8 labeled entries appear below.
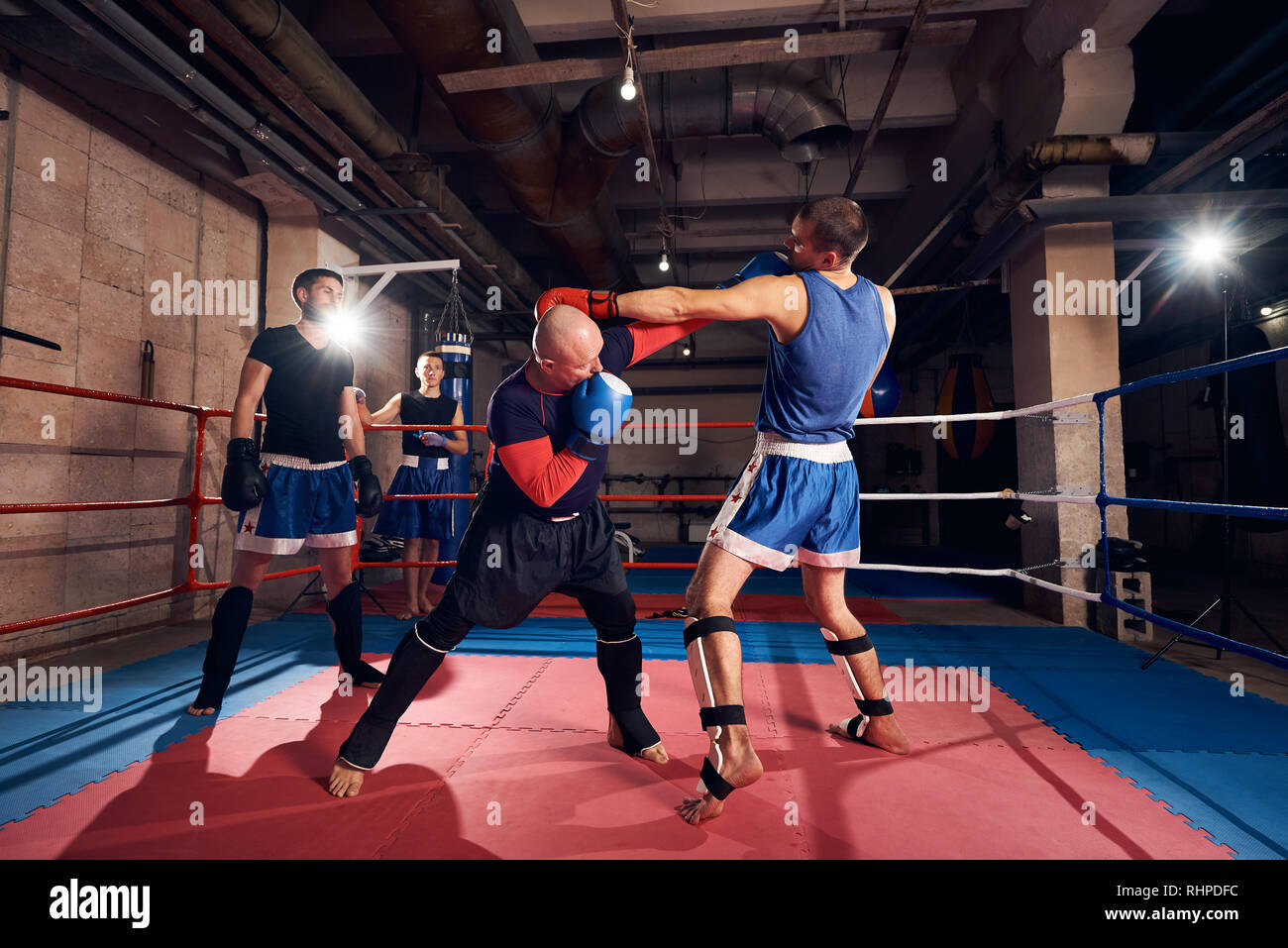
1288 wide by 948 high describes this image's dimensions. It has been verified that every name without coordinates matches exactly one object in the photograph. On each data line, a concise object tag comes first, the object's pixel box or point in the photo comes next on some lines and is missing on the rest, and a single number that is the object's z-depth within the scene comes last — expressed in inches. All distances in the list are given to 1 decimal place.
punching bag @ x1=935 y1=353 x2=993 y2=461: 276.4
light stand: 129.5
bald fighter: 57.0
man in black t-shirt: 93.6
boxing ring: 59.1
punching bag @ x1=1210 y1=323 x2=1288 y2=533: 159.2
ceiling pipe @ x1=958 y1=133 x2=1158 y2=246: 153.5
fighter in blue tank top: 62.3
